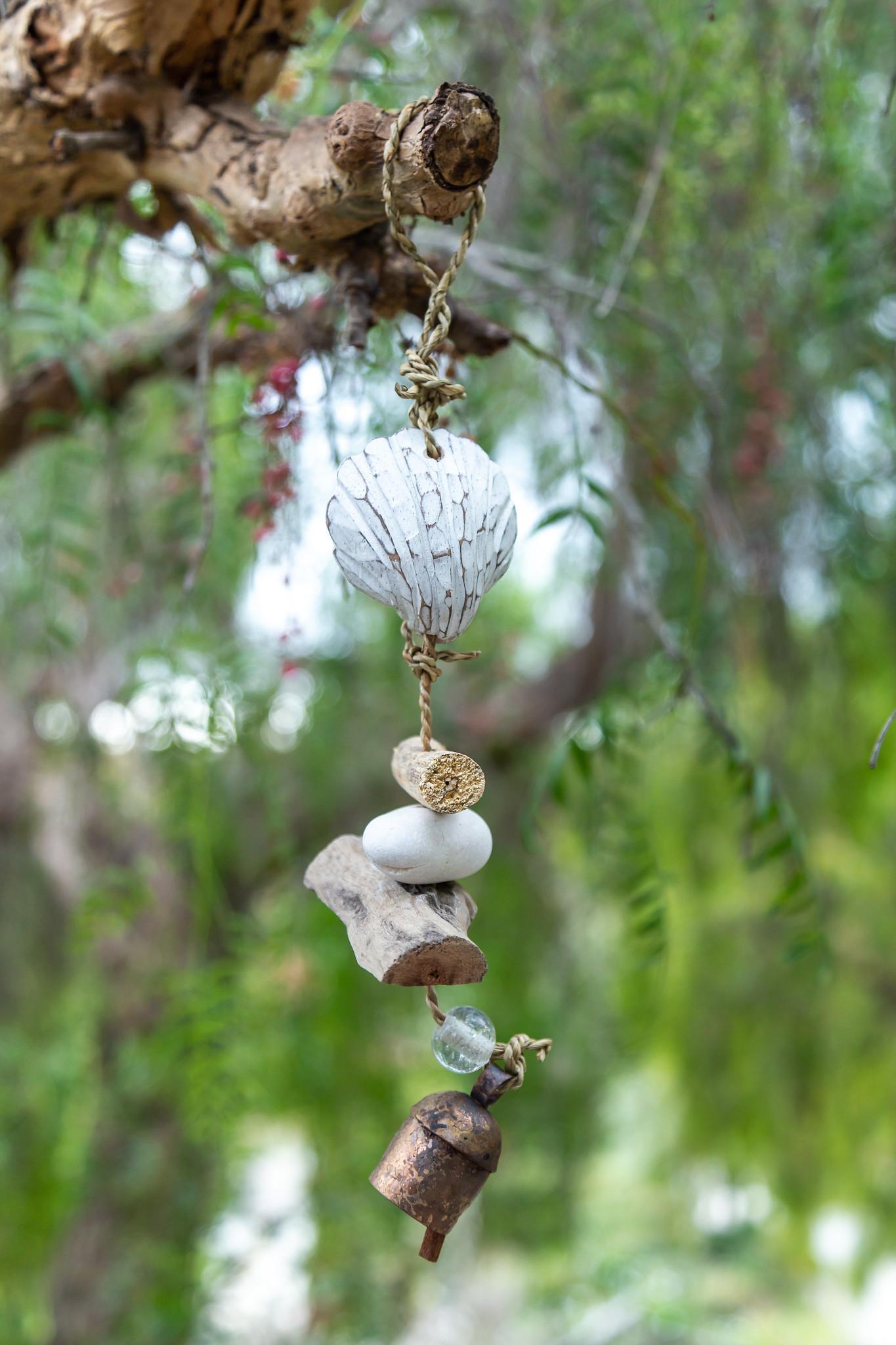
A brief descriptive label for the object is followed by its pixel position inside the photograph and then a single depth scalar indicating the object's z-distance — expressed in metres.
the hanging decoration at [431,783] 0.56
